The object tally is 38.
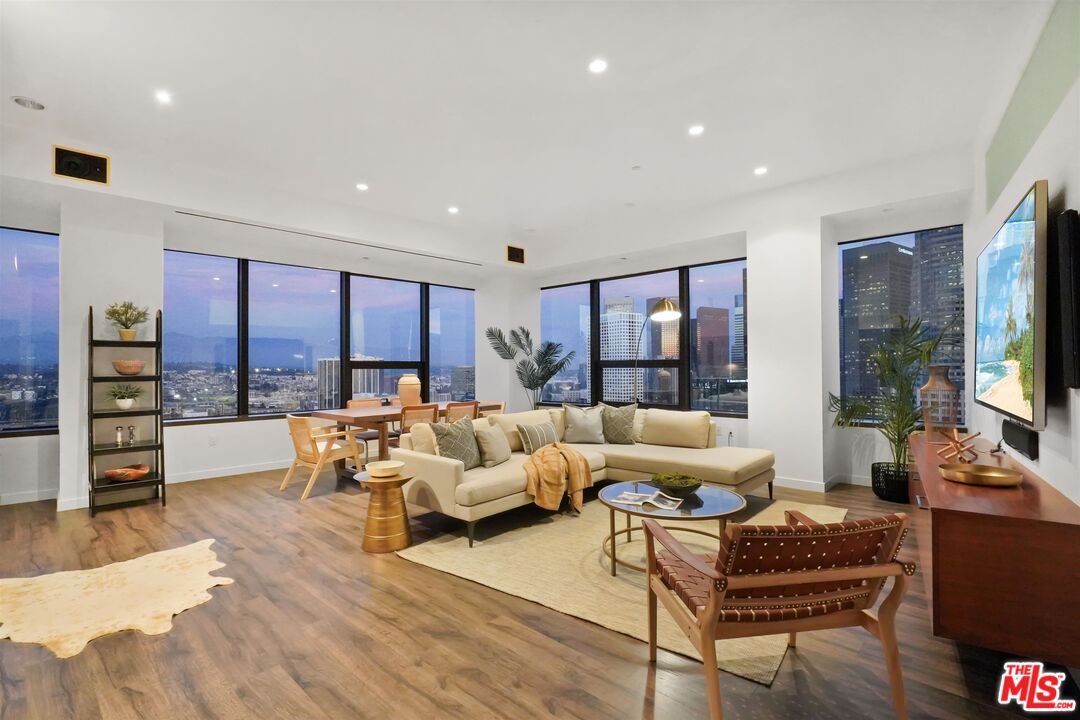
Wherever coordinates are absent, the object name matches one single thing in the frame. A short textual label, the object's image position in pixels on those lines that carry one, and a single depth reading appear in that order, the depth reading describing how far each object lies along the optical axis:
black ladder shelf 4.62
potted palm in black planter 4.75
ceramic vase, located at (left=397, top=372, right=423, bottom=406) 6.48
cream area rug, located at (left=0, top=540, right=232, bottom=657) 2.54
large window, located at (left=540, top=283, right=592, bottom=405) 8.17
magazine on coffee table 3.12
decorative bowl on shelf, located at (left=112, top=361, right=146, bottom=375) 4.81
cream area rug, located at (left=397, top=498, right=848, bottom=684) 2.36
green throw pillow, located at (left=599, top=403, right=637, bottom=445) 5.36
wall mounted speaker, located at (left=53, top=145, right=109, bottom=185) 4.32
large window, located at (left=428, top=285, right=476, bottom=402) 8.23
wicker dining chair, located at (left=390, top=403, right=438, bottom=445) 5.45
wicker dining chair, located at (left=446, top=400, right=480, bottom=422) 5.93
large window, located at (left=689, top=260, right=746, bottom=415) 6.44
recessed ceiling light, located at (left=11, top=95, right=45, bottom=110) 3.73
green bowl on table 3.20
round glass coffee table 2.94
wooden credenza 1.80
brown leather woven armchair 1.67
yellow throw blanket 4.16
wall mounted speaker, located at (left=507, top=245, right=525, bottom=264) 7.83
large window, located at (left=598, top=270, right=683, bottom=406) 7.11
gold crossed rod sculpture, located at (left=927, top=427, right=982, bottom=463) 2.78
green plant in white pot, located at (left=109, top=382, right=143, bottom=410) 4.85
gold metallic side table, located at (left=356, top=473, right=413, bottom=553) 3.59
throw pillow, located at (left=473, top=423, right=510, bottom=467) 4.36
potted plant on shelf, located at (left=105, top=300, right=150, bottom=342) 4.85
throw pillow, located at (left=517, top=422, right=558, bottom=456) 4.89
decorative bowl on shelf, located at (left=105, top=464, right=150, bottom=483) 4.72
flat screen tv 2.27
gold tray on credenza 2.31
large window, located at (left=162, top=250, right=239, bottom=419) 5.89
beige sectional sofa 3.79
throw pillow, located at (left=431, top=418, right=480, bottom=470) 4.10
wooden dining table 5.32
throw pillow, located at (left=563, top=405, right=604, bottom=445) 5.37
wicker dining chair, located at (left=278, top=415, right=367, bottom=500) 5.06
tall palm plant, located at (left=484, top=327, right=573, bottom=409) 8.12
